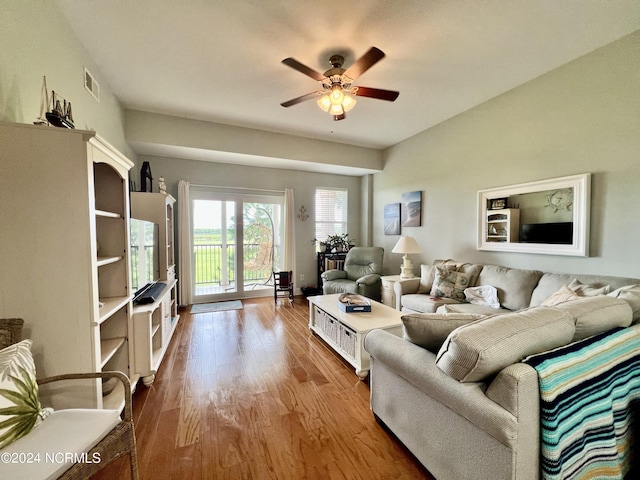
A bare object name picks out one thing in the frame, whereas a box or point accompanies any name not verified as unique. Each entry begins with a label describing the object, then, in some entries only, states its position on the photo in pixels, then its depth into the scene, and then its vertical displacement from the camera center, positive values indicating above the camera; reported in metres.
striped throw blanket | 0.95 -0.72
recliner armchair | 4.02 -0.74
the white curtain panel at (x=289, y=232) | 5.04 -0.01
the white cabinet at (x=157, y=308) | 2.07 -0.69
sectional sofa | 0.94 -0.65
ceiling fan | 2.17 +1.29
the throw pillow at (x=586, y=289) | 2.06 -0.48
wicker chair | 0.96 -0.85
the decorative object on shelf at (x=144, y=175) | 3.29 +0.75
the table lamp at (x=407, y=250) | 3.96 -0.28
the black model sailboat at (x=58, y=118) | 1.38 +0.62
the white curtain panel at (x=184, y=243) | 4.30 -0.18
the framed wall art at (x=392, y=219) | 4.83 +0.25
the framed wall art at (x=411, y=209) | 4.35 +0.39
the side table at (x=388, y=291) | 3.82 -0.90
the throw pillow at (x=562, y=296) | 2.09 -0.53
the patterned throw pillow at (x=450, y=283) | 3.08 -0.63
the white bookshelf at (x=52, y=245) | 1.22 -0.06
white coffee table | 2.28 -0.93
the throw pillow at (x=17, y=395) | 0.95 -0.63
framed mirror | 2.46 +0.16
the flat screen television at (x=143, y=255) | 2.28 -0.24
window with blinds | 5.50 +0.44
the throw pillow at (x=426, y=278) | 3.49 -0.65
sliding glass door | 4.59 -0.22
